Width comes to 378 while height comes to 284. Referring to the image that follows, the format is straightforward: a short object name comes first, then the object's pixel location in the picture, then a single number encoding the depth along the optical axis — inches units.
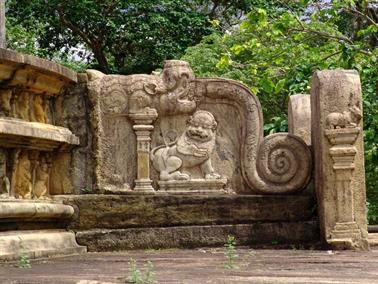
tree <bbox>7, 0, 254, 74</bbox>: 910.4
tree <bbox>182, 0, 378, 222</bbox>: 446.0
